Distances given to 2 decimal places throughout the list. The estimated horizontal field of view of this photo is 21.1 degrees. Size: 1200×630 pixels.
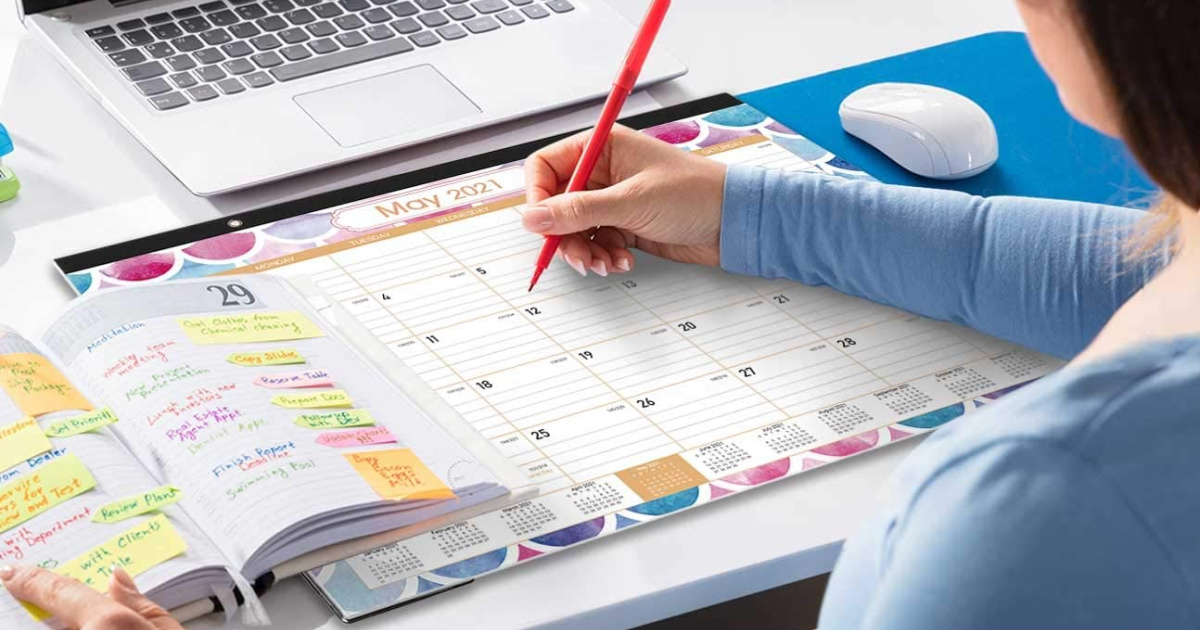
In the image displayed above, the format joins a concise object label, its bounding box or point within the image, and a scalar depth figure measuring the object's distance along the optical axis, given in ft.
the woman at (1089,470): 4.81
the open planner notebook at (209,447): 6.09
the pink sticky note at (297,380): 6.41
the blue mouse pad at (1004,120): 7.27
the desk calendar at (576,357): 6.29
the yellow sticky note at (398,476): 6.20
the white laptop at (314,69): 7.33
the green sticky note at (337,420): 6.33
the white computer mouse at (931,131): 7.23
